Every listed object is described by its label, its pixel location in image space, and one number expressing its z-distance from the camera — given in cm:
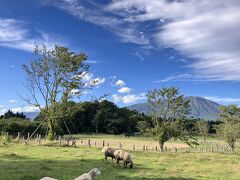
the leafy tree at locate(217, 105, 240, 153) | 3303
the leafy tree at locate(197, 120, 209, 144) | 5483
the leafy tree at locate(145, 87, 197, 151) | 2836
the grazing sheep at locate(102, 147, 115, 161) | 1579
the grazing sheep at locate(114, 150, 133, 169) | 1436
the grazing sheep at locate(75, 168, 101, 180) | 772
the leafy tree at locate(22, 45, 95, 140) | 2946
